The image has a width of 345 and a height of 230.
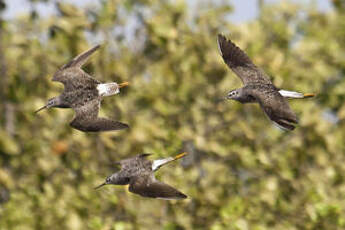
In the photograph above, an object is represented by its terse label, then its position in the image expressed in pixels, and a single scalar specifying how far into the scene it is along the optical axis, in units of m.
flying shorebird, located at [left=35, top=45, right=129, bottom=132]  15.93
